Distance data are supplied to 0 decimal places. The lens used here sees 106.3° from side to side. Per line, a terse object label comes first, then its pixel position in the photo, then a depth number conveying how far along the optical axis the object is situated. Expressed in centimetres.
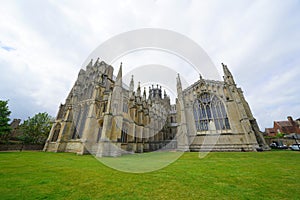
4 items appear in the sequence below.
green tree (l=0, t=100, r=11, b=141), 2121
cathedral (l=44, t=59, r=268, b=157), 1820
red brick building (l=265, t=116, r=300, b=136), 4178
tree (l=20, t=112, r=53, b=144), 2763
